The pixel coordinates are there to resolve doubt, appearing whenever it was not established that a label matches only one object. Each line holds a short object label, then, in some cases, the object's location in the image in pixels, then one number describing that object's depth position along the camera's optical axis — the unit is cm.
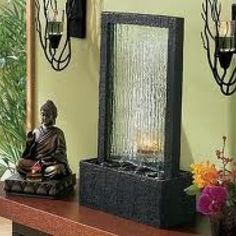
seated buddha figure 192
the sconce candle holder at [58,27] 205
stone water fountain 173
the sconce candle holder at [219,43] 174
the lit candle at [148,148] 179
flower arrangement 160
